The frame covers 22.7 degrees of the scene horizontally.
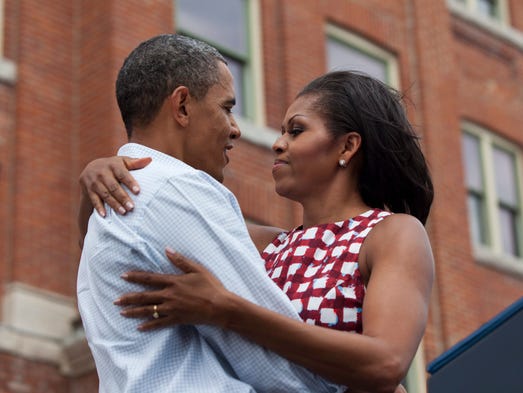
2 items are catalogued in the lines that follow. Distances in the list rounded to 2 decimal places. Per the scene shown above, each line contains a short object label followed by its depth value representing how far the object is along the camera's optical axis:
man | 3.46
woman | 3.44
